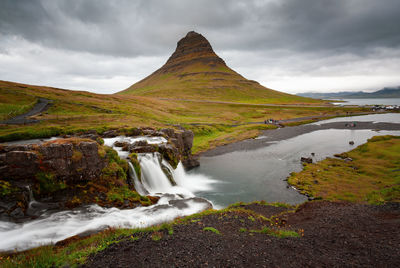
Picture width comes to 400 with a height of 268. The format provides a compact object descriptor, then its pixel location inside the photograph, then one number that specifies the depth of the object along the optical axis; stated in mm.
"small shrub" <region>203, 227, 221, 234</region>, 13225
